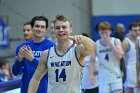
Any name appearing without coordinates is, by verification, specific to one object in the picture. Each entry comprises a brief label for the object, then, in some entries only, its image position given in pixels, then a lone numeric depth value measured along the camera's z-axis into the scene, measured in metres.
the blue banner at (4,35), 16.57
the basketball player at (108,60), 9.64
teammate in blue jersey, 6.80
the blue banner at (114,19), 20.40
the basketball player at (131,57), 9.98
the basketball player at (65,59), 5.60
